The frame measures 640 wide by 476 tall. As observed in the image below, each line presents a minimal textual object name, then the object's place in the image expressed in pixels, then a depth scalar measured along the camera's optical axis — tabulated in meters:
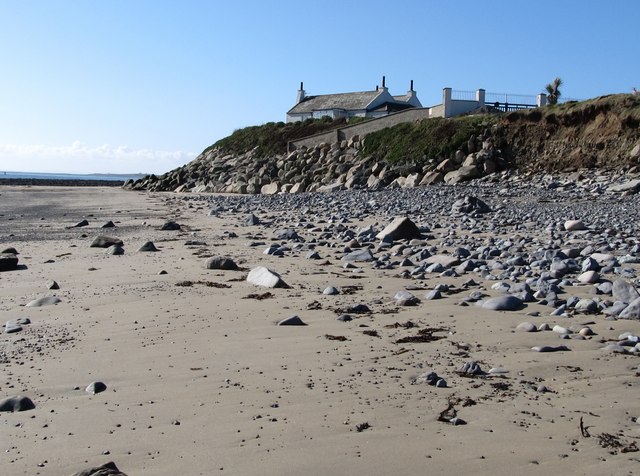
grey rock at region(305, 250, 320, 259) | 9.56
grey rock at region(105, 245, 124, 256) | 10.43
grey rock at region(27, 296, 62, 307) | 6.66
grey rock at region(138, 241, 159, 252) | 10.78
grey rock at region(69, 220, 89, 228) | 16.00
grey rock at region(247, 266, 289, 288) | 7.42
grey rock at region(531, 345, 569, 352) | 4.77
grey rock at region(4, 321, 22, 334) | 5.58
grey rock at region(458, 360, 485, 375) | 4.38
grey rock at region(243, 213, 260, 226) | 15.21
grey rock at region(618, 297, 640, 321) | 5.48
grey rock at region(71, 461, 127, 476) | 2.87
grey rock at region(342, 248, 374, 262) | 9.21
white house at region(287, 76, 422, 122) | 51.72
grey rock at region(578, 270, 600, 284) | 6.90
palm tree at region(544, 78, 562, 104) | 36.16
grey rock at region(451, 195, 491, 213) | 15.14
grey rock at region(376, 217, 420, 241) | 10.88
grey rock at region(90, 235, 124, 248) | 11.30
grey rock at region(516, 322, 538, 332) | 5.27
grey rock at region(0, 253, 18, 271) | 8.96
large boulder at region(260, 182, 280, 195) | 35.46
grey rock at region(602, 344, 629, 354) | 4.66
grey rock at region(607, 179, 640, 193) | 17.94
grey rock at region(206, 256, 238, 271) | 8.74
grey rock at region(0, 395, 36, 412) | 3.82
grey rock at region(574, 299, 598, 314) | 5.76
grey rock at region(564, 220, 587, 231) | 11.34
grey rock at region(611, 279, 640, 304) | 5.88
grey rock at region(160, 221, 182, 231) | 14.74
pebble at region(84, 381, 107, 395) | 4.16
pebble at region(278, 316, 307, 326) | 5.76
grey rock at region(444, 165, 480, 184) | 26.13
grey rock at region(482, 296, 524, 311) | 5.98
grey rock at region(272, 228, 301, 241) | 11.98
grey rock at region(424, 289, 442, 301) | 6.58
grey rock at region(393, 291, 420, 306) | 6.39
